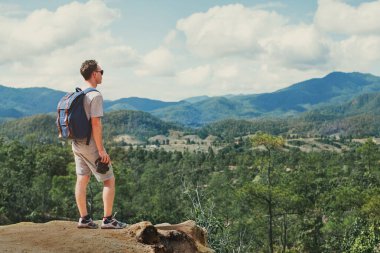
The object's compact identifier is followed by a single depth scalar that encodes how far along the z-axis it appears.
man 8.10
